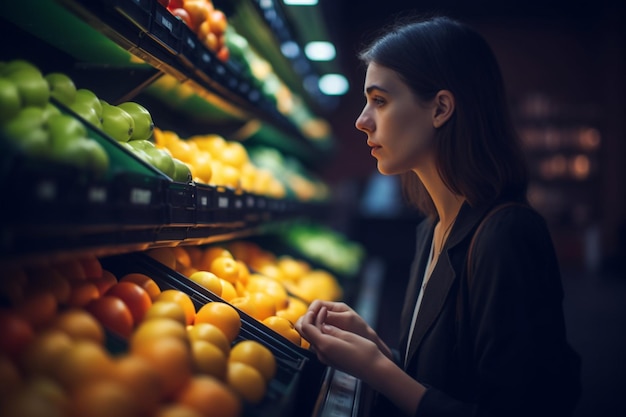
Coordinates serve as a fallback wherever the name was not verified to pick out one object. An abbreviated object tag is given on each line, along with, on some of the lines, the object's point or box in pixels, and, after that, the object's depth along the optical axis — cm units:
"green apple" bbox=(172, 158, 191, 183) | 141
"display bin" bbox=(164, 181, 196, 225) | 115
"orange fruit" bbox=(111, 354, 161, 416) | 81
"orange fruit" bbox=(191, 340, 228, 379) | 101
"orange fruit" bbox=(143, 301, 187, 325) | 107
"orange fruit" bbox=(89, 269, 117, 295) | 118
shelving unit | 74
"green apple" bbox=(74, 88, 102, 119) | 126
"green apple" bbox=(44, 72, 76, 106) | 119
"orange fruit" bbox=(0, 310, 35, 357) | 85
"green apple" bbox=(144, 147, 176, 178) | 133
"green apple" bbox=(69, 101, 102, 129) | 121
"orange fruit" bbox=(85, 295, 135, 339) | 105
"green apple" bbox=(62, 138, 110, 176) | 87
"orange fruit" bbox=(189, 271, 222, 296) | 151
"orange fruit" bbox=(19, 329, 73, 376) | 83
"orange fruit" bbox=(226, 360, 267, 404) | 102
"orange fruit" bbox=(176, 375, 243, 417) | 87
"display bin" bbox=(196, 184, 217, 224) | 140
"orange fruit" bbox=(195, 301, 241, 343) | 125
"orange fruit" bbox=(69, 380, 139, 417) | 76
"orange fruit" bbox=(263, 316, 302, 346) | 145
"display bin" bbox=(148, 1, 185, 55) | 137
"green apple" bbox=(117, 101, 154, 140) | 146
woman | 115
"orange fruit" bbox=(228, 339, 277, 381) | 111
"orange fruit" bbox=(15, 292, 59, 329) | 93
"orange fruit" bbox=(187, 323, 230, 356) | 110
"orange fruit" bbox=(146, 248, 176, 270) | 151
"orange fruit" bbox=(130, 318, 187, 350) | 94
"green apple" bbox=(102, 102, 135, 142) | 133
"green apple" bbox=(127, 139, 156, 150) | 138
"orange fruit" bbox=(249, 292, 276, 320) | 156
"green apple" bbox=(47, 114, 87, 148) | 92
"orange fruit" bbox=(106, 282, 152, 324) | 115
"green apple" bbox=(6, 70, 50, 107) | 100
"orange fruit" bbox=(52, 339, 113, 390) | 82
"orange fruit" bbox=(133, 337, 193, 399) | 88
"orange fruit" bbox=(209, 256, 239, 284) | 177
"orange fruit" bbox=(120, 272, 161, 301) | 127
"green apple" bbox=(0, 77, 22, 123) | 94
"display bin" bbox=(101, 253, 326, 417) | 115
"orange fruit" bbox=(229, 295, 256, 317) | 151
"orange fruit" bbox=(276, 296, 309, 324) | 173
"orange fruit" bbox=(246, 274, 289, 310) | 180
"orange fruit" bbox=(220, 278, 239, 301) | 158
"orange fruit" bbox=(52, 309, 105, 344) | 91
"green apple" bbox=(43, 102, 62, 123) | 97
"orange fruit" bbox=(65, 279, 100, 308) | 107
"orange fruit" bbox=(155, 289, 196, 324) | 125
